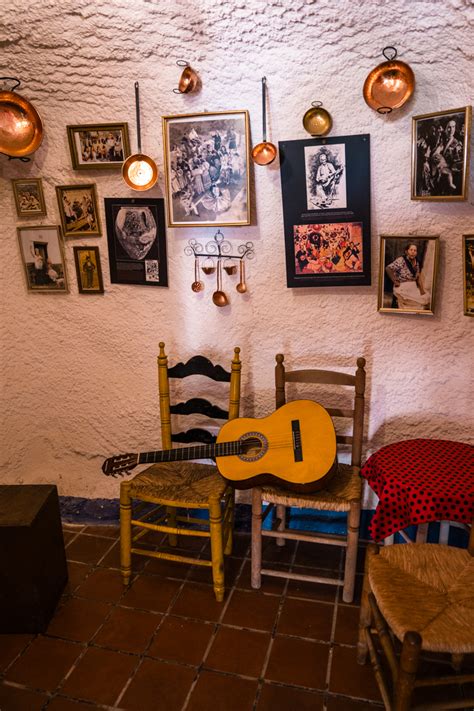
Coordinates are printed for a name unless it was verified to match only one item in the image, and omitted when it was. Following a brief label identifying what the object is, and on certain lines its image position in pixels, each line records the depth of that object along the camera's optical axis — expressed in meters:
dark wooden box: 2.21
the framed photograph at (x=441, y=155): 2.24
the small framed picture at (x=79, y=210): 2.84
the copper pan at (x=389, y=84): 2.27
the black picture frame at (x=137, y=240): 2.79
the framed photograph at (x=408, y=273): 2.47
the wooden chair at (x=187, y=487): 2.45
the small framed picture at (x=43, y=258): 2.95
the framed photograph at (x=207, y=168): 2.57
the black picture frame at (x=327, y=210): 2.49
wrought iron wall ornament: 2.73
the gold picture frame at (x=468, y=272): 2.37
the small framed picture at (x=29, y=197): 2.89
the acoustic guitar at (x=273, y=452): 2.36
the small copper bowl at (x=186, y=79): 2.51
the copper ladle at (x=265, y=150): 2.50
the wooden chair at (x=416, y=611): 1.54
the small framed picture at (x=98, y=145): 2.71
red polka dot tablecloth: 2.06
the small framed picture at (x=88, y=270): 2.93
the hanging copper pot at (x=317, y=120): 2.44
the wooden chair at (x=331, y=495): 2.35
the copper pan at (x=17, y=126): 2.67
